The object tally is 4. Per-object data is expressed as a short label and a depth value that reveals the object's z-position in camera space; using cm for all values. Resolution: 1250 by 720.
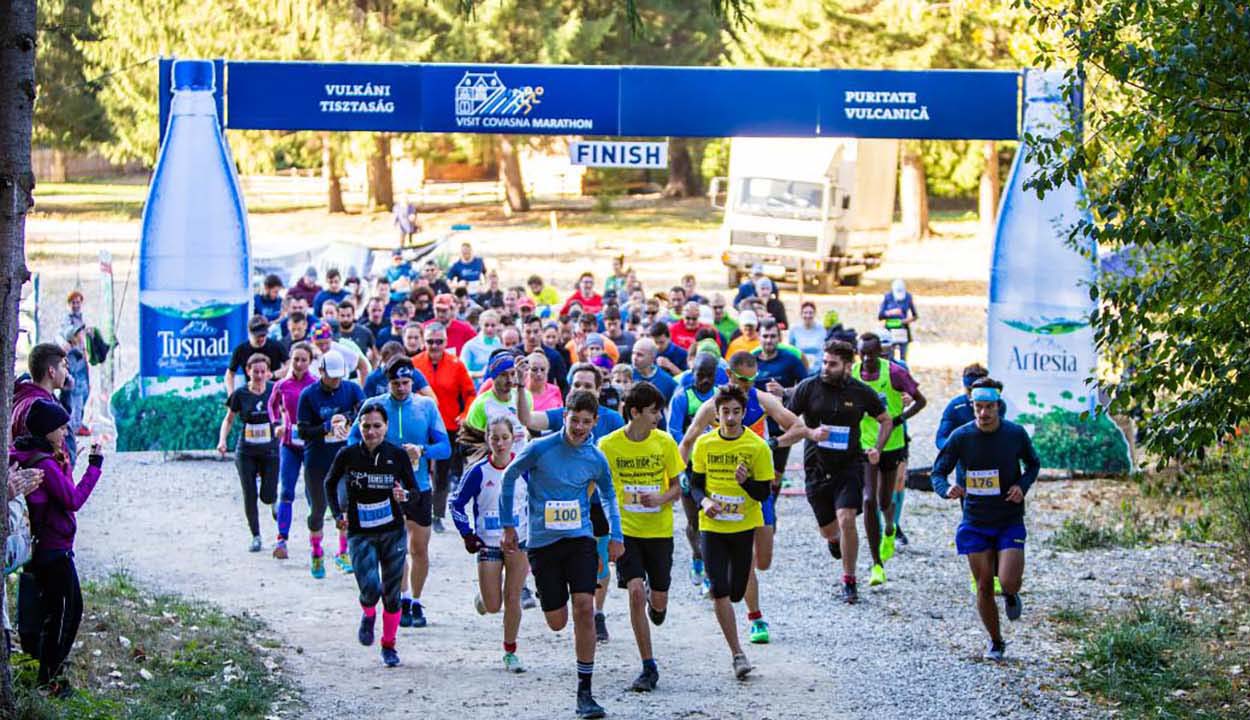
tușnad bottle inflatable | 1797
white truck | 3769
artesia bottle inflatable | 1755
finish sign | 1931
